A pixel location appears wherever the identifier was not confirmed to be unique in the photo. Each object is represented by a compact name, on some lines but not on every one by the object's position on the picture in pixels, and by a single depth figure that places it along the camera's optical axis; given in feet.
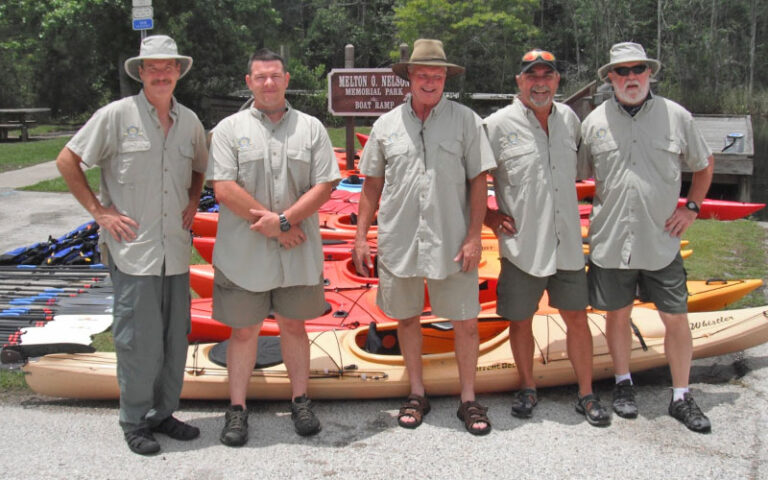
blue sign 24.50
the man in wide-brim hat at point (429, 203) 11.41
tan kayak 13.02
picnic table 64.64
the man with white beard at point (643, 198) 11.73
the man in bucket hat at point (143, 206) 10.70
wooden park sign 32.01
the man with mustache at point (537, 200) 11.68
